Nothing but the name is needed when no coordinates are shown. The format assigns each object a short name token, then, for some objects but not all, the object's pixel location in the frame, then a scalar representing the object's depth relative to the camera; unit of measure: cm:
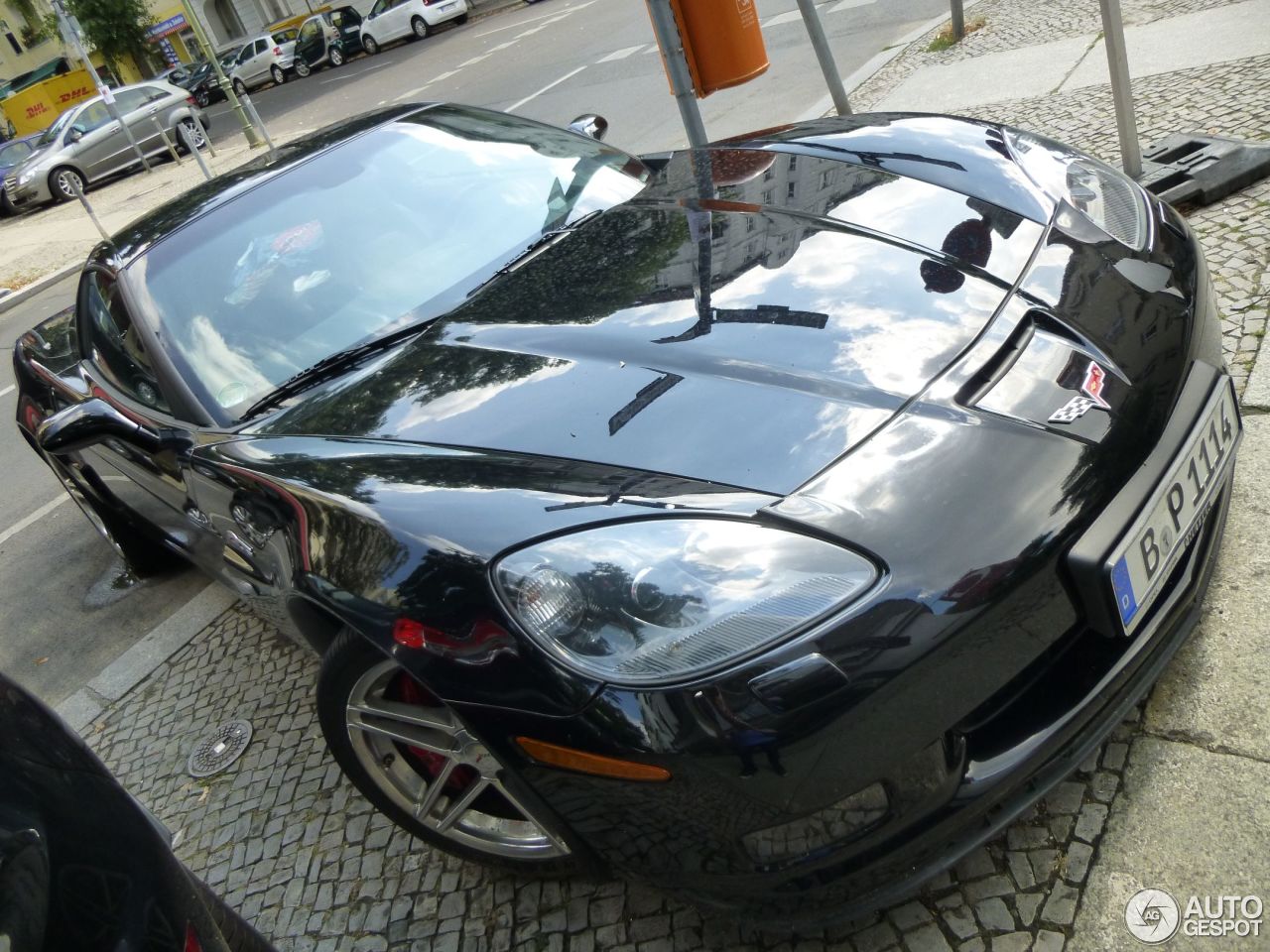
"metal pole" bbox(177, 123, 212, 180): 1128
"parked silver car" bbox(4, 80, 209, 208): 1692
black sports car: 152
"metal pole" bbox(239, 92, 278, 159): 1364
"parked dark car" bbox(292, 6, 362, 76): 2517
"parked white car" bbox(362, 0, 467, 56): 2350
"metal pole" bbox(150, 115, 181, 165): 1560
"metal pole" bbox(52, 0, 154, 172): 1220
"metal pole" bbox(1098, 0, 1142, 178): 384
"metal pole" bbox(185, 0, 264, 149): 1558
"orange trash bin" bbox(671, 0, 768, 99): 451
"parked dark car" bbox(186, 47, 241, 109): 2673
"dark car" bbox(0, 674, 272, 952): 120
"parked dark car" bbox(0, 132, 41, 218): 1775
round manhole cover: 292
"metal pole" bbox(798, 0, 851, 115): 579
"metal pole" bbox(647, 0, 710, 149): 450
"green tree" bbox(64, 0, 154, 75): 2967
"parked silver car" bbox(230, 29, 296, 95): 2600
